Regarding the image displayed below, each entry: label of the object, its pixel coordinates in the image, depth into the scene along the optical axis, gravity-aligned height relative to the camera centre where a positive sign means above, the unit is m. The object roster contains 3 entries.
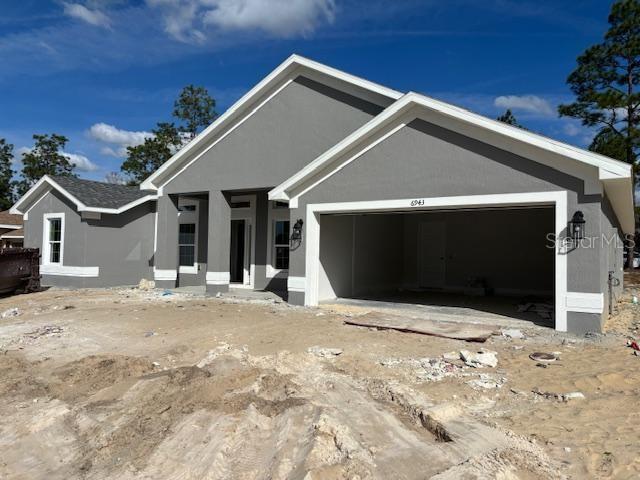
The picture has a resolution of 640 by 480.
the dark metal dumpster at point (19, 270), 15.40 -0.89
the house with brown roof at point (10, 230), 32.72 +0.93
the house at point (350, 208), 9.02 +1.16
